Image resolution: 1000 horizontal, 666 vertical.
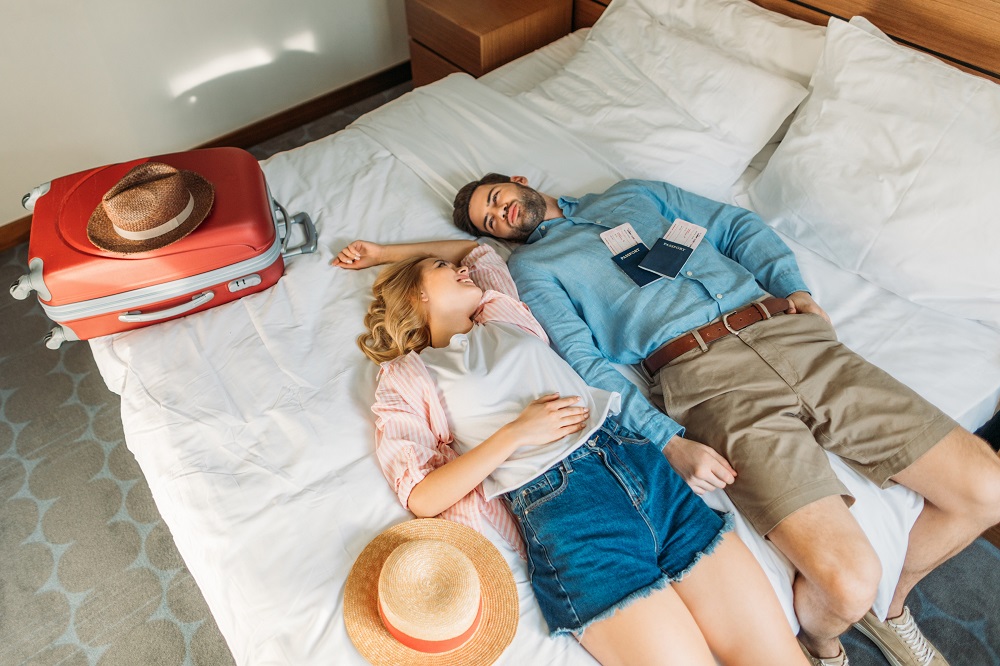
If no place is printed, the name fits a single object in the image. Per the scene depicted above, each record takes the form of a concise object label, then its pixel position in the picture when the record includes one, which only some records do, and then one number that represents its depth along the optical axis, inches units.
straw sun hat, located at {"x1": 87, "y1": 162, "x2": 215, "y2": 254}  64.1
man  53.4
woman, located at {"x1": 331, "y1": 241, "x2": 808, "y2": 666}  47.8
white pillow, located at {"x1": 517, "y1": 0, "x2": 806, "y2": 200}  82.6
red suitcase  63.5
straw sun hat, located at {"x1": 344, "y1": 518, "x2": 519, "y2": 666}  44.4
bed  53.6
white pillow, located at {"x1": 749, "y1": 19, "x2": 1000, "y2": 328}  64.7
